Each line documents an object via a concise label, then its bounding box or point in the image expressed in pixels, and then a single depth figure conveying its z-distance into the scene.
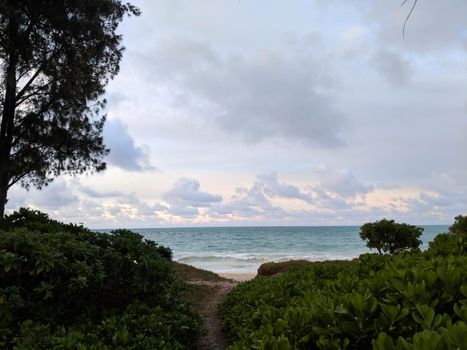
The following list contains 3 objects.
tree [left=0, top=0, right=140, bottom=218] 11.81
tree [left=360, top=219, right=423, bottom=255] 17.77
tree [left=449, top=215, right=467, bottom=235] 17.42
